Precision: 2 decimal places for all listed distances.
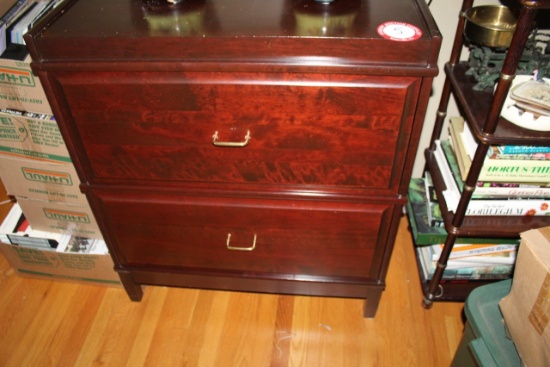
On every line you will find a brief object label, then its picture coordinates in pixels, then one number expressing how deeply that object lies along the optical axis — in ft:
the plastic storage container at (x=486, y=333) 3.08
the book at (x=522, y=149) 3.35
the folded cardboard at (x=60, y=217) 4.33
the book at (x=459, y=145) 3.75
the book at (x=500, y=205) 3.67
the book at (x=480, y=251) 4.19
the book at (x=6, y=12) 3.47
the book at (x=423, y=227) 4.04
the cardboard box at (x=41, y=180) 4.00
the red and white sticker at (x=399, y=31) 2.63
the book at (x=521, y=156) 3.38
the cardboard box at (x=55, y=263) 4.56
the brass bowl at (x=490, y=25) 3.33
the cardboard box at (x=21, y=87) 3.35
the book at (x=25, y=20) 3.50
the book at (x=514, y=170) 3.39
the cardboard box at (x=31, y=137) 3.69
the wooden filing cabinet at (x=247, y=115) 2.73
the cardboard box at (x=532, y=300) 2.62
